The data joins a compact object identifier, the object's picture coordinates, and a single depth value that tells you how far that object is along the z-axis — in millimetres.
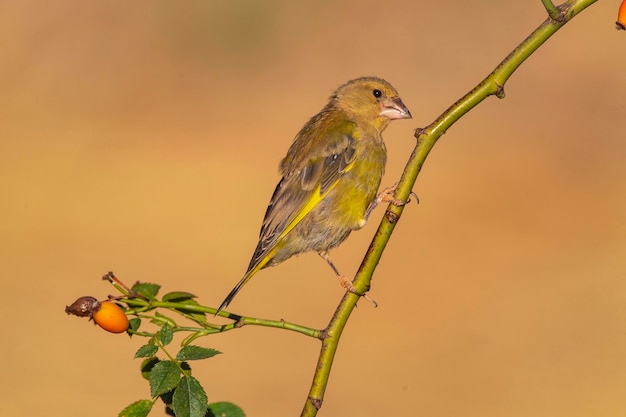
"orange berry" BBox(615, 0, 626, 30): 4254
